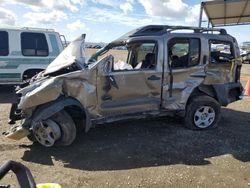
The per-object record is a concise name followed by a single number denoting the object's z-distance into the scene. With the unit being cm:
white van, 580
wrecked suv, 326
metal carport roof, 675
